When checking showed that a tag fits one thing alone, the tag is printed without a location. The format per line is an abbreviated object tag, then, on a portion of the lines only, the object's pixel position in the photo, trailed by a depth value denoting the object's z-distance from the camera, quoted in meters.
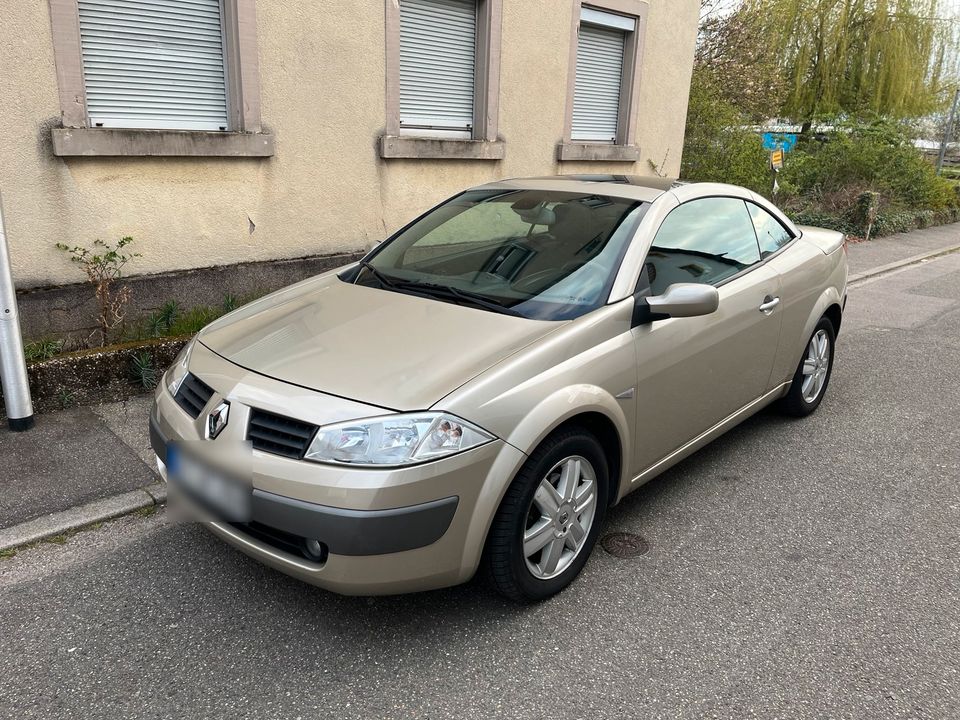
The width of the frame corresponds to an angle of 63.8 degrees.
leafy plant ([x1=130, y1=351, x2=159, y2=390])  4.95
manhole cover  3.43
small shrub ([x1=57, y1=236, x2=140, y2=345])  5.06
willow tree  20.28
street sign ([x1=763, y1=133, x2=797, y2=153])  15.10
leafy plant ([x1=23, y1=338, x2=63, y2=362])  4.78
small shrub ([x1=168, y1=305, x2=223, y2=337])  5.44
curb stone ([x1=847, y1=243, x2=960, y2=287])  10.69
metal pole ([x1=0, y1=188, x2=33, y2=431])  4.16
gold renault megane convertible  2.52
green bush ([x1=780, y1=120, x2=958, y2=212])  15.40
